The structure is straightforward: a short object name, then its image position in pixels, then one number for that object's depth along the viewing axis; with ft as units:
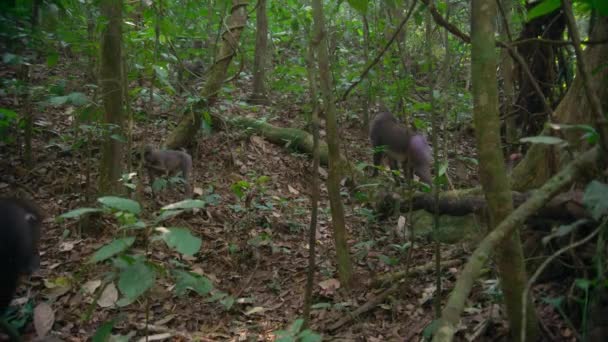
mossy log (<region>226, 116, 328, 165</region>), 26.11
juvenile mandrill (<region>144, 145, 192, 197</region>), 20.21
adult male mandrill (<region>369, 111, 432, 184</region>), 23.40
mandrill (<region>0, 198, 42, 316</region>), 12.15
